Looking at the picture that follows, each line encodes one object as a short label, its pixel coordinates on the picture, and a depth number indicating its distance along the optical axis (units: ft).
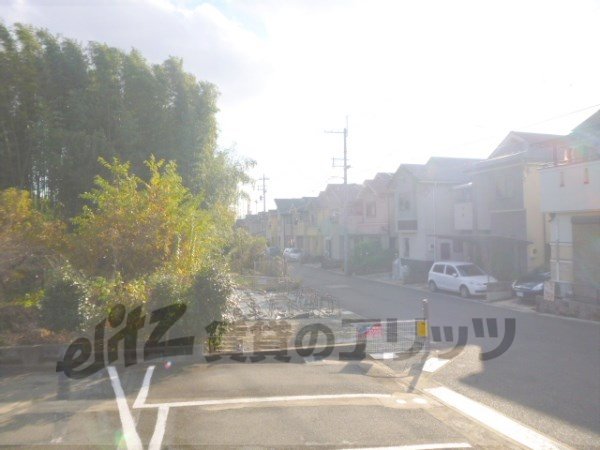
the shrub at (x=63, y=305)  35.70
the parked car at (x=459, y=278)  78.02
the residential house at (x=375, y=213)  140.36
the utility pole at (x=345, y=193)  123.24
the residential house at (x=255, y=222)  266.55
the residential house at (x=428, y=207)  113.29
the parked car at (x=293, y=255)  183.74
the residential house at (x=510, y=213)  87.51
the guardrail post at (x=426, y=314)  37.37
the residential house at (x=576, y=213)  61.21
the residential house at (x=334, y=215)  156.15
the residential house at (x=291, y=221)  209.36
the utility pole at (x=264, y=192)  206.80
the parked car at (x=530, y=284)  68.90
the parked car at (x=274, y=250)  181.05
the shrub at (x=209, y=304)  36.73
